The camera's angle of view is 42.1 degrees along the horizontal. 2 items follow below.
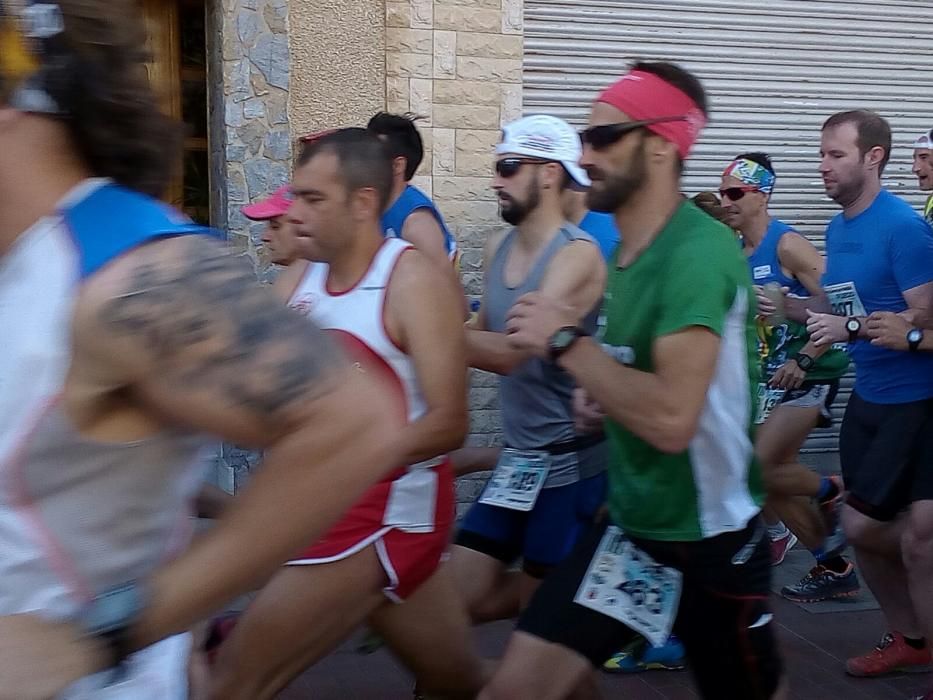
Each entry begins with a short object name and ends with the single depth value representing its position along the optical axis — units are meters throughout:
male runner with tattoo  1.30
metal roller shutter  7.32
